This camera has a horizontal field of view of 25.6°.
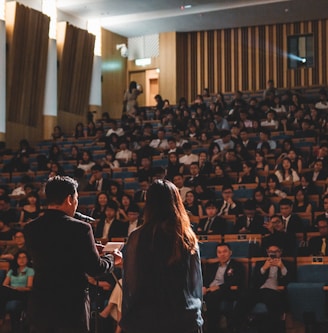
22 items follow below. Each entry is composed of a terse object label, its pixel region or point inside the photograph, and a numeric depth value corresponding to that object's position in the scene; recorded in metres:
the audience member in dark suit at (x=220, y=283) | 7.28
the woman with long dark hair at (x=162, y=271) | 2.96
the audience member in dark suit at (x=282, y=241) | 7.86
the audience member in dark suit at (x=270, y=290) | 6.98
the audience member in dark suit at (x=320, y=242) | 7.89
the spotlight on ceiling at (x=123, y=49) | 20.41
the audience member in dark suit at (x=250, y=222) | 8.62
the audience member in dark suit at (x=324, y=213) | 8.39
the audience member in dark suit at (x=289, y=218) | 8.56
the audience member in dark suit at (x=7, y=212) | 10.54
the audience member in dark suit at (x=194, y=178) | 10.51
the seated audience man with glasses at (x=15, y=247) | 8.79
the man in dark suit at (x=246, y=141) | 12.13
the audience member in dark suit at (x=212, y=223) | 8.89
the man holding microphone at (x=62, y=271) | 3.30
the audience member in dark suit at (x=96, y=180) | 11.58
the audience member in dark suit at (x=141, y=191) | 10.52
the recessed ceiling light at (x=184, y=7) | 17.92
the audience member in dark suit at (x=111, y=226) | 9.24
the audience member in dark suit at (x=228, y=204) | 9.41
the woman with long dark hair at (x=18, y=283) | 7.76
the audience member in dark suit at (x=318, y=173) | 10.31
